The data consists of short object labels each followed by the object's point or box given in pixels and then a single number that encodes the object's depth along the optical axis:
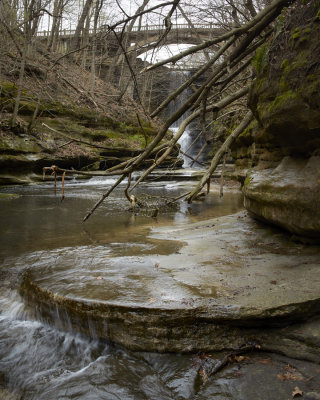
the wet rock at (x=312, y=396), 2.25
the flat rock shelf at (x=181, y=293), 2.97
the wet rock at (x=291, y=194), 4.07
